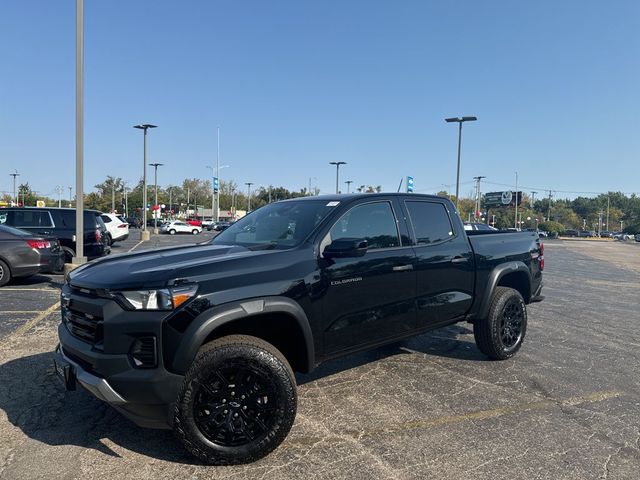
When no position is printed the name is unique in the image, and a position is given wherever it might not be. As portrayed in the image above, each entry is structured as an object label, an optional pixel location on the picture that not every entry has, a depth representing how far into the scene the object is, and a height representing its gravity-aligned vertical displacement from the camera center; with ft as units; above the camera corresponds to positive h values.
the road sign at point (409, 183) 101.17 +5.42
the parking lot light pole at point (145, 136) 115.75 +15.20
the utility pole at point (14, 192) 283.24 +1.83
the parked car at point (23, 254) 31.12 -3.80
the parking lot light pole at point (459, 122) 99.04 +18.23
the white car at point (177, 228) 161.68 -9.02
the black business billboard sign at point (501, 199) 304.83 +8.50
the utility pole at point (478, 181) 236.63 +15.00
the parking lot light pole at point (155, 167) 169.14 +11.60
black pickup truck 9.64 -2.43
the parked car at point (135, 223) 203.64 -9.89
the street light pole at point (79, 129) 34.30 +4.95
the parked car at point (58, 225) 41.70 -2.41
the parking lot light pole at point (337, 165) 150.96 +12.95
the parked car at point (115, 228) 72.08 -4.39
